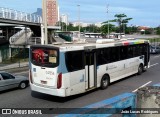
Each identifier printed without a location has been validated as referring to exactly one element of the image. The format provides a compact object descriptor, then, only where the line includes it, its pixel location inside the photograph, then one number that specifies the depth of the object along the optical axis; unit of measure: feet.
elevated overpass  104.32
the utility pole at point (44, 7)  79.71
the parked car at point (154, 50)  150.20
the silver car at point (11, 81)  45.90
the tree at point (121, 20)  368.27
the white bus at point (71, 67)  37.14
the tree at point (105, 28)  342.44
